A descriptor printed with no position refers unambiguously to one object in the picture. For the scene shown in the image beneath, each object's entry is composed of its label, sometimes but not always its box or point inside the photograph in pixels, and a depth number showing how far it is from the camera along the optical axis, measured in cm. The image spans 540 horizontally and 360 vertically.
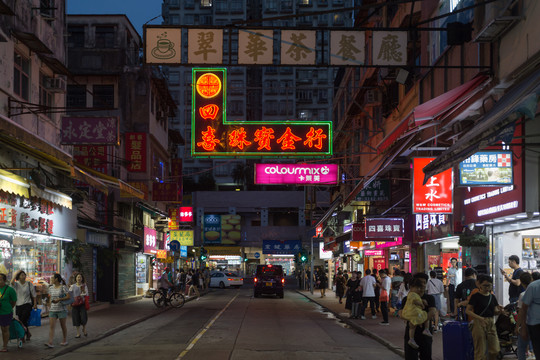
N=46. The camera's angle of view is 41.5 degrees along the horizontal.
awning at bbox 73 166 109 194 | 1980
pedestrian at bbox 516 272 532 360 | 1131
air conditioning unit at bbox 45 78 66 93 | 2386
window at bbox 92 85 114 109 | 4134
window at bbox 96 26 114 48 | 4193
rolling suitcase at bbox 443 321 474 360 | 1131
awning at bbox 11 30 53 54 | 2069
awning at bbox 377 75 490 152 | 1546
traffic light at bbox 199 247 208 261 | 6038
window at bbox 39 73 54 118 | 2359
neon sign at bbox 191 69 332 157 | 2142
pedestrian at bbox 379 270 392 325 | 2295
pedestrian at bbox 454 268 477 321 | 1677
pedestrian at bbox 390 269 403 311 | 2550
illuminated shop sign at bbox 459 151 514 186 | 1471
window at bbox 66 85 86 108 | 4128
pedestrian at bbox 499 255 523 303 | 1423
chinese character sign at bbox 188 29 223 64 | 1514
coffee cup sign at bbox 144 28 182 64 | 1520
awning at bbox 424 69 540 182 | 996
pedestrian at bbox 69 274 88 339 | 1783
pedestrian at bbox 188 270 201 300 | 4418
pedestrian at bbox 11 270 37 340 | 1669
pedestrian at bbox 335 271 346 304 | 3630
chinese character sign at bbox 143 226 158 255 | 4197
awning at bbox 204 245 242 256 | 8450
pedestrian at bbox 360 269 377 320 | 2478
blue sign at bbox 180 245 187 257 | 5825
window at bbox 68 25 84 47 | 4233
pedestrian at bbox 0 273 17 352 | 1492
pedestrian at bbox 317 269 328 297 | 4409
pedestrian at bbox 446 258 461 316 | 2164
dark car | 4409
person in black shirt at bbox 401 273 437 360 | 1091
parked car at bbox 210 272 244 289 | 6588
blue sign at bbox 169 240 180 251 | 4047
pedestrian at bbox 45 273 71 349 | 1672
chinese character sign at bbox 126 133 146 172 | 3828
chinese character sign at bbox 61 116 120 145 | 2148
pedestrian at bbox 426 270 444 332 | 1988
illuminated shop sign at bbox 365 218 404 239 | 2731
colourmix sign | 2577
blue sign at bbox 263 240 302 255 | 7688
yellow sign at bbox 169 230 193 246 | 5262
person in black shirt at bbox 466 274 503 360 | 1108
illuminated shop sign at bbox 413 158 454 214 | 1848
